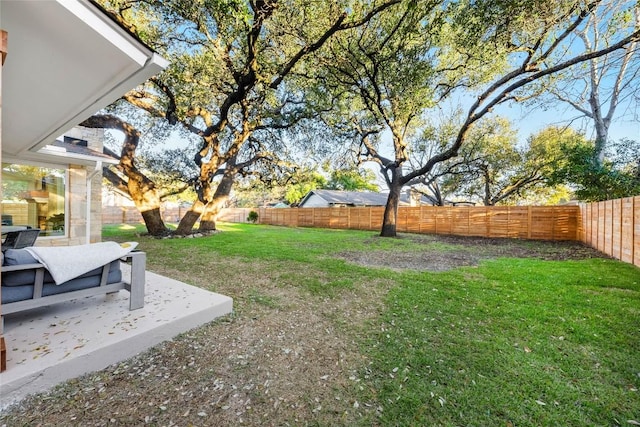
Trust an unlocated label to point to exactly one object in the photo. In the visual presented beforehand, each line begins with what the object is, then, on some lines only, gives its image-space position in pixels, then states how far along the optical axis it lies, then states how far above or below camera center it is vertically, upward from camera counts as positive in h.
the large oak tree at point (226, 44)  5.76 +4.16
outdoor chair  4.59 -0.58
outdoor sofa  2.36 -0.75
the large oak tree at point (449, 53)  6.09 +4.68
